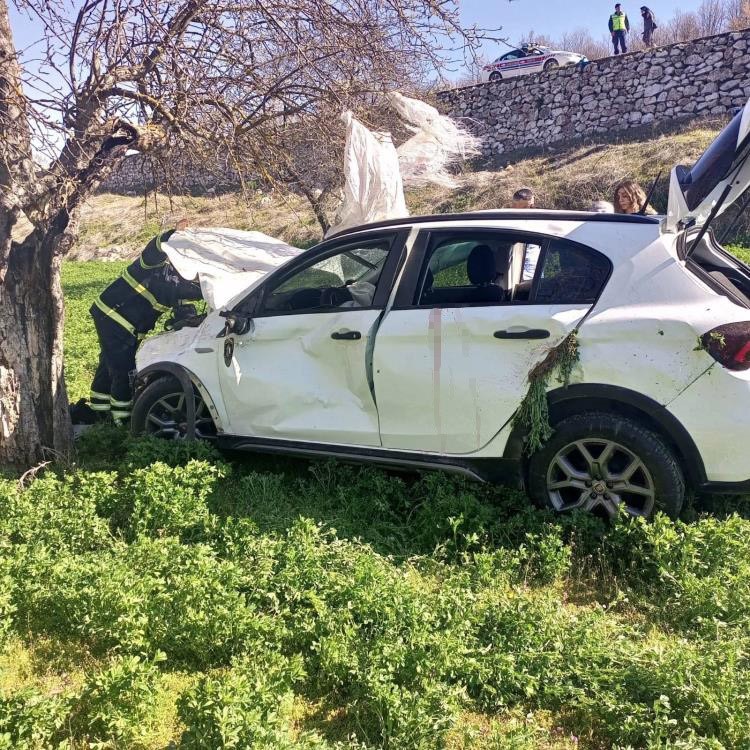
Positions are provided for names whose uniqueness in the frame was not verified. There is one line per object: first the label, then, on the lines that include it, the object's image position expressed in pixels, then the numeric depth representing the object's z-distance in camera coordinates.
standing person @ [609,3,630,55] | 24.14
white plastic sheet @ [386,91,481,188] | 7.41
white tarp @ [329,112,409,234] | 6.27
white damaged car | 3.69
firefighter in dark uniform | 6.23
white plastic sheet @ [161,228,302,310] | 5.54
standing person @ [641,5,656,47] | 24.89
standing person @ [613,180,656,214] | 6.31
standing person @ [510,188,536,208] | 6.94
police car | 24.70
